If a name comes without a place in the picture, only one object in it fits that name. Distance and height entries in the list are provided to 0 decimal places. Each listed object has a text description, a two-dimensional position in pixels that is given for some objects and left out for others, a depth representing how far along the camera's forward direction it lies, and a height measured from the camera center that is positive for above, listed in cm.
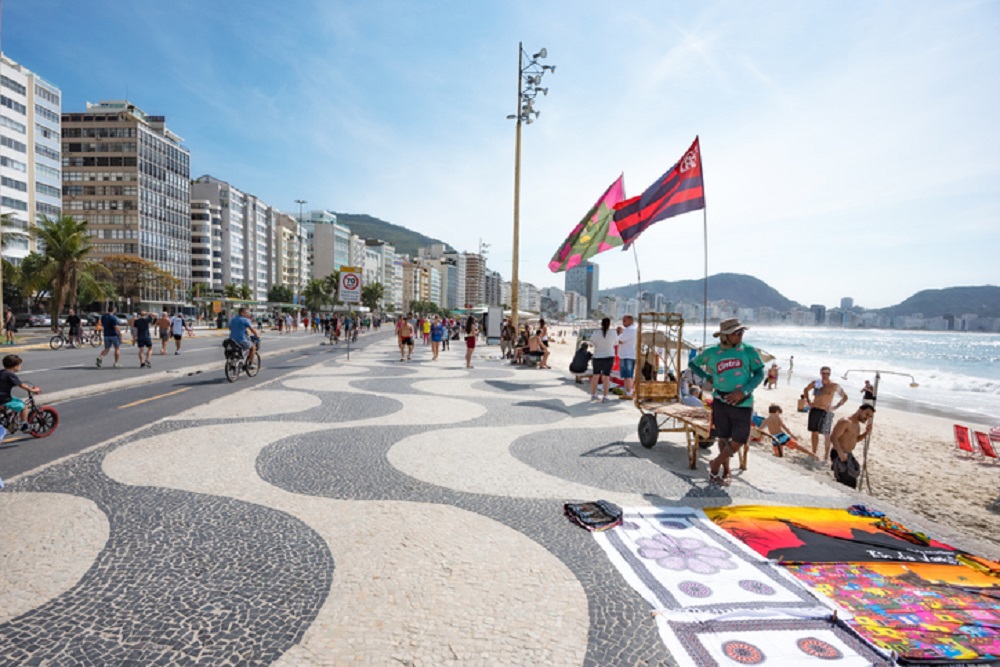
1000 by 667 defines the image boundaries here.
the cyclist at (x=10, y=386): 598 -92
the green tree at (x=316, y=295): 10750 +404
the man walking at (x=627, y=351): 1116 -67
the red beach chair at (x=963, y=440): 1015 -224
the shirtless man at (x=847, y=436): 728 -158
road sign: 1673 +95
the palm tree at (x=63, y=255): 3519 +365
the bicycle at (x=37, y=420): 616 -141
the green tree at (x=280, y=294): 11619 +440
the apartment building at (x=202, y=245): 9675 +1258
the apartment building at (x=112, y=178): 7662 +1977
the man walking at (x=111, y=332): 1421 -64
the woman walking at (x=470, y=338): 1669 -68
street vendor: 508 -60
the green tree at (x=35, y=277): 3462 +218
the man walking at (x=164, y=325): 2031 -60
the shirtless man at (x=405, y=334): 1868 -66
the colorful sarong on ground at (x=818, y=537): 350 -157
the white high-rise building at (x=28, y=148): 5709 +1890
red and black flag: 995 +264
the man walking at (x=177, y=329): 2000 -71
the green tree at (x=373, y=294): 12406 +517
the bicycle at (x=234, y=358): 1234 -112
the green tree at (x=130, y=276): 5772 +390
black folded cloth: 398 -156
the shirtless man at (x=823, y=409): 918 -151
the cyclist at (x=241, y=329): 1260 -42
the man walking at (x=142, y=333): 1469 -66
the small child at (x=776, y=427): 888 -191
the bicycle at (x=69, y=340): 2202 -145
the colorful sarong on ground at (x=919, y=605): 250 -155
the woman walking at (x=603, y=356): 1045 -73
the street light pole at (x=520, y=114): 2008 +817
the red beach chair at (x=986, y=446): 957 -220
